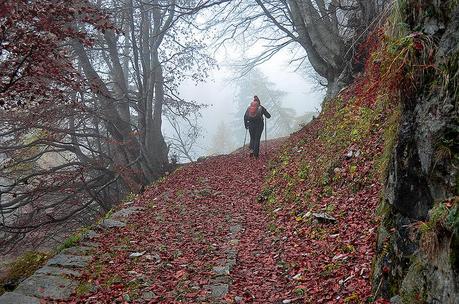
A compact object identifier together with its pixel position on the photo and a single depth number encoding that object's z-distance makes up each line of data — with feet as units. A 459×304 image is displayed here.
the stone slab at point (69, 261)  18.58
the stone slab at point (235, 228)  24.25
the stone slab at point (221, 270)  17.91
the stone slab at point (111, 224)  25.80
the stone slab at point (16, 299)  14.30
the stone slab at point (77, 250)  20.44
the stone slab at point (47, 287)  15.31
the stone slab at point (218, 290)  15.85
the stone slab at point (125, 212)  28.71
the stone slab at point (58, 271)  17.40
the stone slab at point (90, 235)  23.07
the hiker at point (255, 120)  48.24
